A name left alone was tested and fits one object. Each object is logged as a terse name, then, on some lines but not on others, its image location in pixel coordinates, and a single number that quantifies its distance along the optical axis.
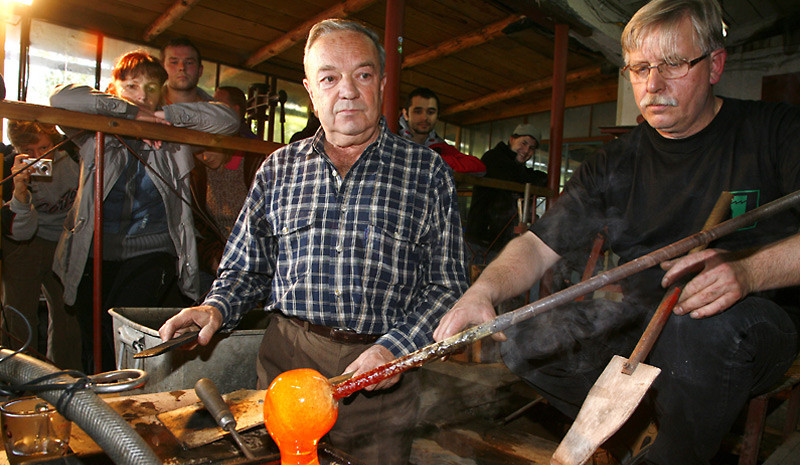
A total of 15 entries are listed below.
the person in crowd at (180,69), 3.93
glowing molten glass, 1.27
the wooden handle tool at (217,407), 1.53
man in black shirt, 1.74
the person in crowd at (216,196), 3.81
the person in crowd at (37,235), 3.55
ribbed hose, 1.12
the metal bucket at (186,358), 2.51
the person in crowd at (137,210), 3.00
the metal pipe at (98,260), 2.86
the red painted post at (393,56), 4.68
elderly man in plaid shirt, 2.19
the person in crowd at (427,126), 5.00
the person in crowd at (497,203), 5.90
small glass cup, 1.33
